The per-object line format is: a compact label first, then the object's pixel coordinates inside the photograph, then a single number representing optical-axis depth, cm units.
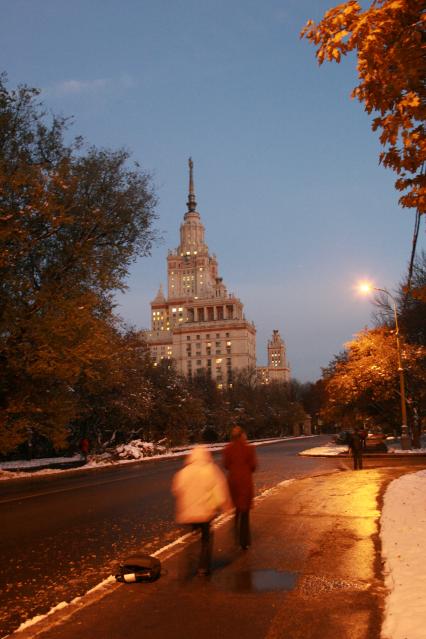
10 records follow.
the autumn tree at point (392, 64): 635
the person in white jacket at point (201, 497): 752
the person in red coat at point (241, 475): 878
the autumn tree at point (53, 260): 2130
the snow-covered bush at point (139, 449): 3740
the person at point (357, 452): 2273
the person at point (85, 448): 3538
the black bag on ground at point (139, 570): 721
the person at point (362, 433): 2567
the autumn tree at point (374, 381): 3459
